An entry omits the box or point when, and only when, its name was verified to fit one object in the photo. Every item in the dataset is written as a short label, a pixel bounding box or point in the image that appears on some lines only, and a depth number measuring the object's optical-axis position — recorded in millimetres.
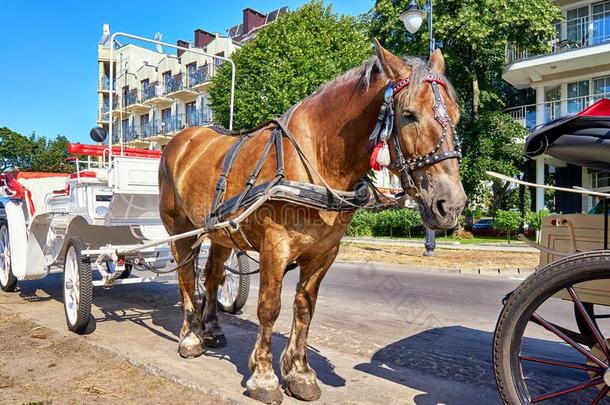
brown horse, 2648
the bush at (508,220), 21016
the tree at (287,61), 21156
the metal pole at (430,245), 14818
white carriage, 5426
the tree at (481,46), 21906
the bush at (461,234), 23844
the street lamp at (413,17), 12211
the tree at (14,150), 41219
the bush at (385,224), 25031
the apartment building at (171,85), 41344
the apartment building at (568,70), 20781
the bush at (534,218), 20078
